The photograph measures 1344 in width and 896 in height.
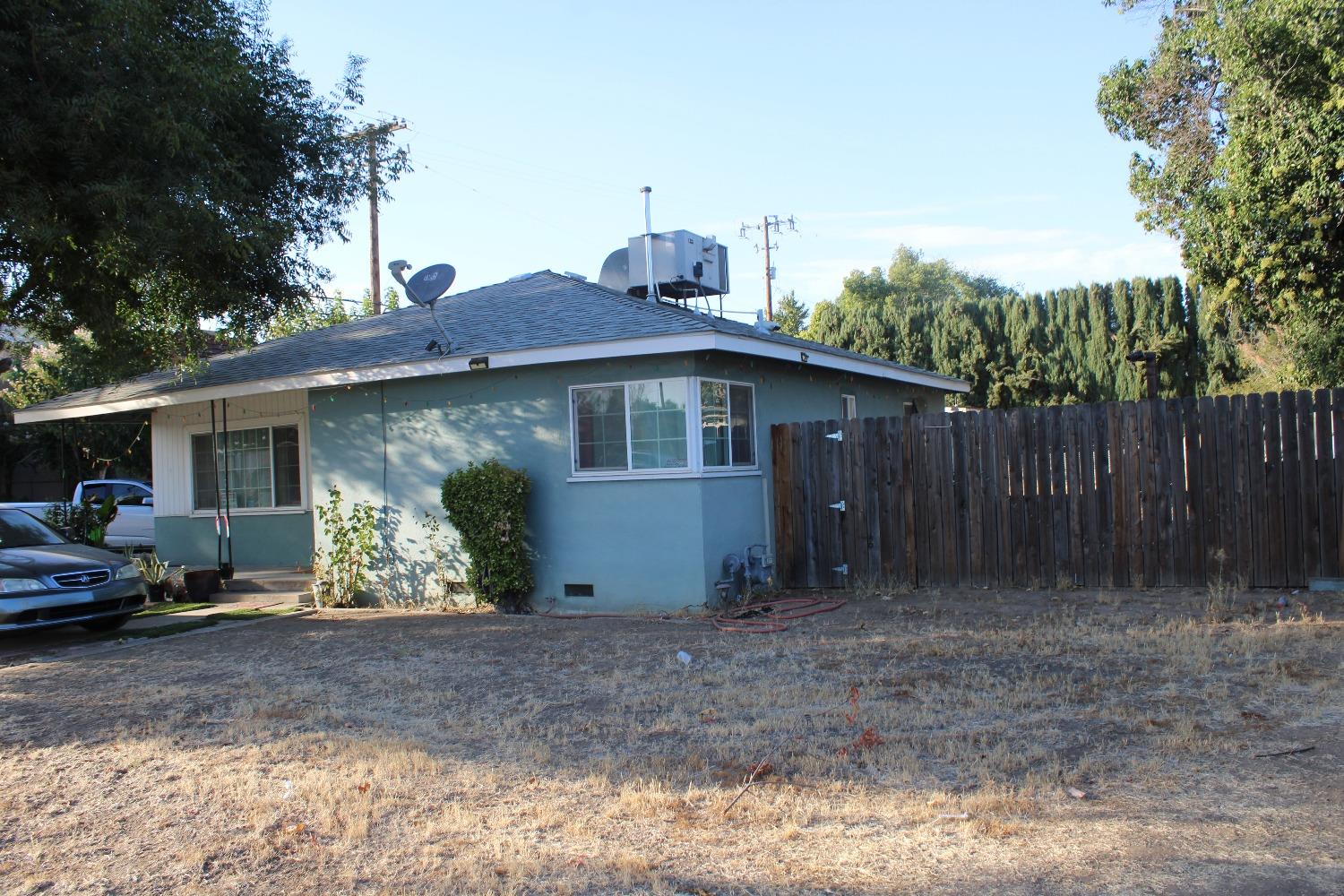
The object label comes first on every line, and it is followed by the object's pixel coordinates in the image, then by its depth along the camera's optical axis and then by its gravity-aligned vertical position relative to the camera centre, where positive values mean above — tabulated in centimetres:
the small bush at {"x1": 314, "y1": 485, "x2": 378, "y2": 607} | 1293 -85
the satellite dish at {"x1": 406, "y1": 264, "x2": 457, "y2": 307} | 1201 +247
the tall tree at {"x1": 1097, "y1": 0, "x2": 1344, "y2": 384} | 1120 +387
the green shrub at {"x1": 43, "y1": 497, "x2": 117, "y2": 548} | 1586 -35
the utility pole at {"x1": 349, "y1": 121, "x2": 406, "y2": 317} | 1980 +515
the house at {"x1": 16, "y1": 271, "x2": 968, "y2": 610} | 1093 +78
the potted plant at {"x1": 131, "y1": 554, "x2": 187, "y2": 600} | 1433 -118
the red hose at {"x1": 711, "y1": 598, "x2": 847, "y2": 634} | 980 -147
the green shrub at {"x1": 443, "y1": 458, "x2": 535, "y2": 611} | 1124 -45
